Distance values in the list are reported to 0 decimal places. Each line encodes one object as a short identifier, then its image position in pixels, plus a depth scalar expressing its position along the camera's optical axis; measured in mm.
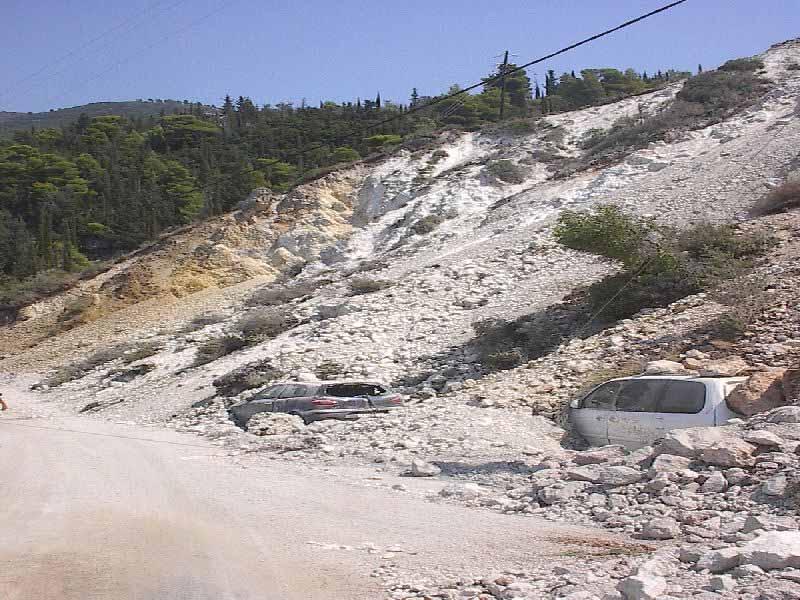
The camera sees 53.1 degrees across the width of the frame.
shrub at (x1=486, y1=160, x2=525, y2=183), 38969
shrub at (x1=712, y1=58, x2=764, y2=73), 38750
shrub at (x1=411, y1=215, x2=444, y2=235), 35062
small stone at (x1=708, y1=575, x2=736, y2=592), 4996
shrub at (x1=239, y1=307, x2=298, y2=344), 25062
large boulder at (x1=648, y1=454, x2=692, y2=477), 7984
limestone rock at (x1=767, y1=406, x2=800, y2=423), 8891
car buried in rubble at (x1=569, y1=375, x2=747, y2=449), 10250
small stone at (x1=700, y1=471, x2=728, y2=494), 7410
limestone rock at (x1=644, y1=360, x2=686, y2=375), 12656
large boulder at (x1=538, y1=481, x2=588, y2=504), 8273
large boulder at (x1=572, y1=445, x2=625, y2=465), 9375
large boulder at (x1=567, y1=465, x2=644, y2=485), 8102
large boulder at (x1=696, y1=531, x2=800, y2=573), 5180
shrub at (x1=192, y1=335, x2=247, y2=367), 24656
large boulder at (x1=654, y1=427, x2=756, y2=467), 7797
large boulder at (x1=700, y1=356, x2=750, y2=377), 11933
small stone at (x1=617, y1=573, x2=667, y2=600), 4969
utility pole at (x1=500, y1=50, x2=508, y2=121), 50025
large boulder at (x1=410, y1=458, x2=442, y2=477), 10773
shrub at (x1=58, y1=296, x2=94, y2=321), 39688
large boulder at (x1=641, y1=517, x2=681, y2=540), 6680
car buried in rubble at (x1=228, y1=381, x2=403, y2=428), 15633
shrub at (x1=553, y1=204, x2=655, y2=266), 17734
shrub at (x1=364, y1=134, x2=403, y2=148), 56834
